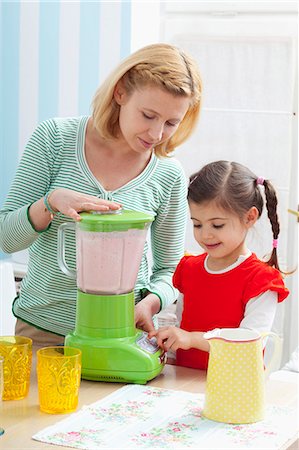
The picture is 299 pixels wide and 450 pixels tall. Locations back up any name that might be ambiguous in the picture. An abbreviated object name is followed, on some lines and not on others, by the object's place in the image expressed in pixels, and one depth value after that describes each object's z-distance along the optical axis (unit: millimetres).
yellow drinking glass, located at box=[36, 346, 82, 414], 2797
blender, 2978
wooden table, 2668
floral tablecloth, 2666
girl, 3046
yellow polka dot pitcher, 2789
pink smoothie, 2979
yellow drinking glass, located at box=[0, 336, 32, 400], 2856
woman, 3103
